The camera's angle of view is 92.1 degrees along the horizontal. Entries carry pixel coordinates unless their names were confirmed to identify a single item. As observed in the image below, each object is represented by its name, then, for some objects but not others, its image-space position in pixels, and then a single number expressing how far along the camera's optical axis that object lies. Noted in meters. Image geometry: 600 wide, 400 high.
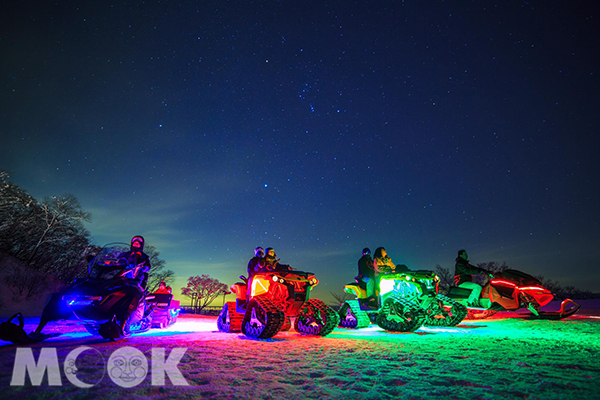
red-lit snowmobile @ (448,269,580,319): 10.83
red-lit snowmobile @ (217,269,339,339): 6.64
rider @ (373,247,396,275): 10.32
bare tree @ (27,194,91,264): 25.94
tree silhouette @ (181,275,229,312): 50.59
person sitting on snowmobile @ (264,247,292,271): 8.85
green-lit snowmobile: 8.07
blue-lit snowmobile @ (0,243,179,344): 5.61
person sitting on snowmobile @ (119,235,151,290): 6.78
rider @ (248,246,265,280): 8.96
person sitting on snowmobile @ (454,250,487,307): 11.23
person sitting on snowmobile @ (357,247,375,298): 10.38
